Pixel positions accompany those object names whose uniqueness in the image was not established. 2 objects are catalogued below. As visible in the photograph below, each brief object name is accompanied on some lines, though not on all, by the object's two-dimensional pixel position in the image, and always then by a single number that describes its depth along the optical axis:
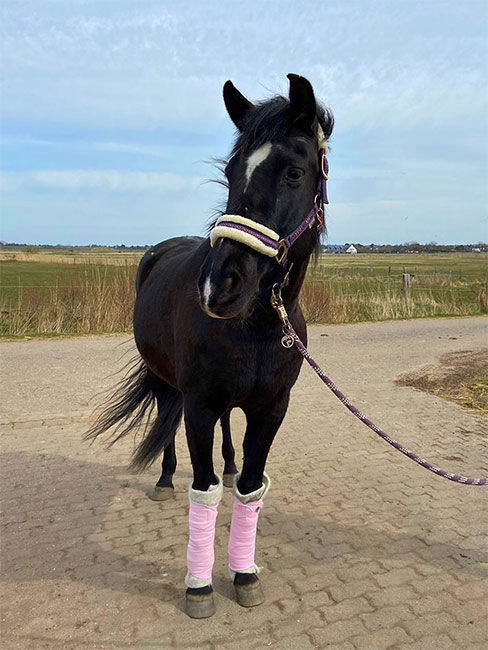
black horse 1.99
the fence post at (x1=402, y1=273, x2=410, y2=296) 18.84
